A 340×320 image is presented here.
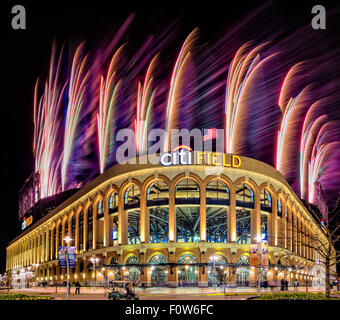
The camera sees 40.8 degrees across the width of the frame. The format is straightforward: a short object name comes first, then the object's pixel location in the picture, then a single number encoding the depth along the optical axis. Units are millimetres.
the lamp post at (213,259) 64375
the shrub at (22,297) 35625
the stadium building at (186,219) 70562
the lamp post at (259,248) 44500
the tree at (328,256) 32872
